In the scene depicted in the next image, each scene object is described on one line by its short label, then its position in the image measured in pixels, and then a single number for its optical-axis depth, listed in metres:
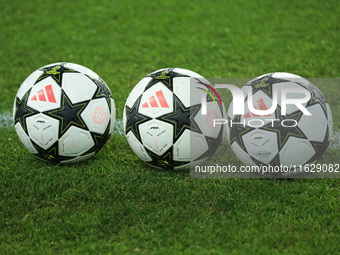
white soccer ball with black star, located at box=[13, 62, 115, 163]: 5.12
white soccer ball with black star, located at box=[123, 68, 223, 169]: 4.93
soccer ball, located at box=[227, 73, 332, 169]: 4.81
